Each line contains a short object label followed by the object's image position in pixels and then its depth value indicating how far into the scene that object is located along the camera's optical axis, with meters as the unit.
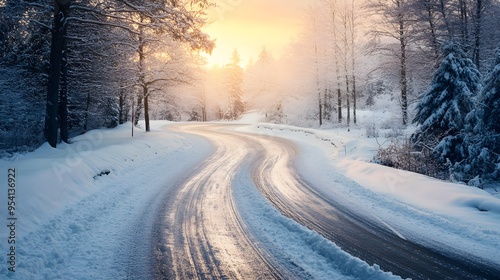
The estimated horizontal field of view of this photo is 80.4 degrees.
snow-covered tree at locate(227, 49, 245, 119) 59.31
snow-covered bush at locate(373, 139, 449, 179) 10.24
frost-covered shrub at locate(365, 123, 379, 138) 17.76
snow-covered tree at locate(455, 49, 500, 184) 8.74
